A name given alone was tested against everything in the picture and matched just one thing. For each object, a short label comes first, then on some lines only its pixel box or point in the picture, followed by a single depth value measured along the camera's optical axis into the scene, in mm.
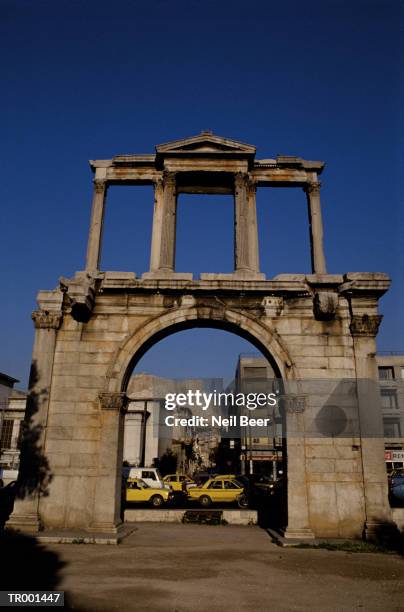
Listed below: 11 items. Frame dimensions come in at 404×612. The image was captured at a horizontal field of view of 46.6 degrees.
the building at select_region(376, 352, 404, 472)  45125
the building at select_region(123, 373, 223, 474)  42438
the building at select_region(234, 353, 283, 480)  43594
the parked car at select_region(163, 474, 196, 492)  27484
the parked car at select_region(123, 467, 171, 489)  26420
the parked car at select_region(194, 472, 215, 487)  36100
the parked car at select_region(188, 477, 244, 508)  23688
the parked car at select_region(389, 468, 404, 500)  20531
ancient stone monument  12656
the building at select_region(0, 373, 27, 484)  43062
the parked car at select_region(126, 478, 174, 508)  23781
